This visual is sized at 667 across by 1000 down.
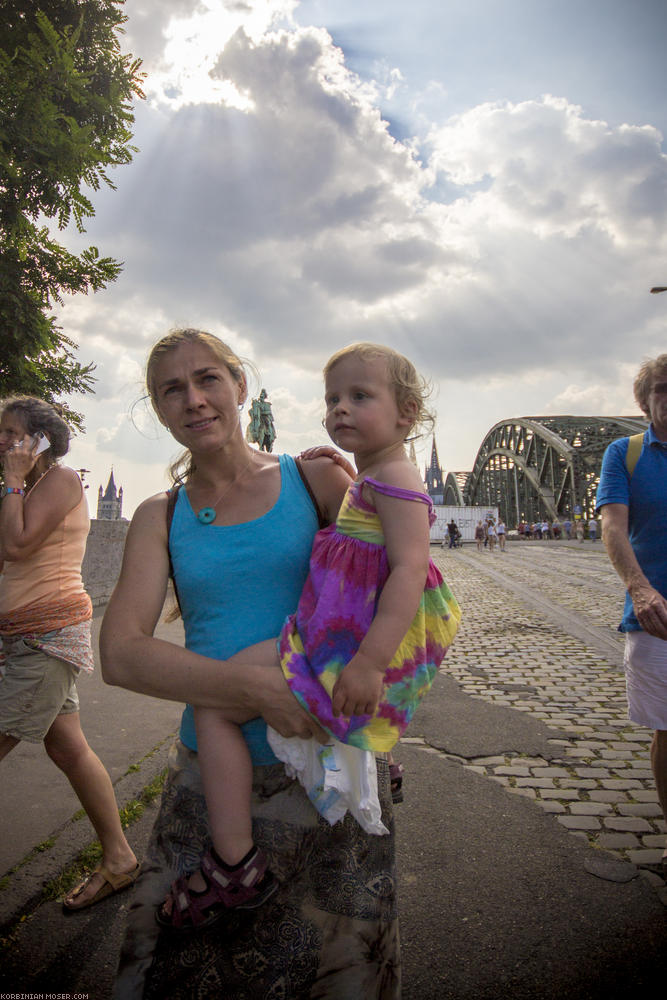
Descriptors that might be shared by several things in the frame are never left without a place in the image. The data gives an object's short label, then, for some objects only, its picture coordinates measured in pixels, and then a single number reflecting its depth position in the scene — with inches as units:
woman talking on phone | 93.0
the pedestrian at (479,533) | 1446.9
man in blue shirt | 97.0
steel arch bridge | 2175.1
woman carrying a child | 48.2
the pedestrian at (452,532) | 1472.7
